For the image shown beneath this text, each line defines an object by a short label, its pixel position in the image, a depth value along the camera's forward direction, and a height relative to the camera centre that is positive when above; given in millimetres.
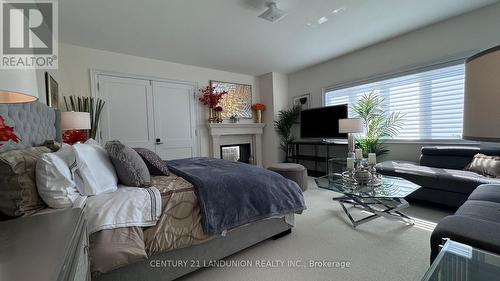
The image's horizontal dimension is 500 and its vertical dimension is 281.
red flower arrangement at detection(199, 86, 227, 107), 4648 +794
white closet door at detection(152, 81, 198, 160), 4176 +284
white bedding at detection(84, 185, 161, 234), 1216 -453
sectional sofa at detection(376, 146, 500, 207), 2340 -541
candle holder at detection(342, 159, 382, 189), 2299 -528
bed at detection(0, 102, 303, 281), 1375 -855
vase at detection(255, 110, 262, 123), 5404 +415
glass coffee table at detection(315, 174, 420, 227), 2039 -621
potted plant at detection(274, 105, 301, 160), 5113 +188
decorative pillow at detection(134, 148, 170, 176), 1958 -285
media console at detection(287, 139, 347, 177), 4313 -511
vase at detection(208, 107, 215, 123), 4711 +406
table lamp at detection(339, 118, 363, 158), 3104 +48
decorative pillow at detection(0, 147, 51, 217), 982 -231
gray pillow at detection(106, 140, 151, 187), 1575 -240
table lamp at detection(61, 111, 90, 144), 2496 +185
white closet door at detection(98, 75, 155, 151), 3633 +429
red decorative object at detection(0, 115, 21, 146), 777 +16
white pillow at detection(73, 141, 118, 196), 1345 -250
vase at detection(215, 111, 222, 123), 4754 +359
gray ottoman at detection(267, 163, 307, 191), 3537 -695
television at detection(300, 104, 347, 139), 4160 +201
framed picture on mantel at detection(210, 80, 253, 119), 4977 +816
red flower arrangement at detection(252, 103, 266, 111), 5297 +654
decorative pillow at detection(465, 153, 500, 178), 2334 -433
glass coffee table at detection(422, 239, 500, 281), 890 -603
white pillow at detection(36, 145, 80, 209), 1143 -253
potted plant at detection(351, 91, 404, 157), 3684 +103
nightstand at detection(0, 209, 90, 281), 577 -364
